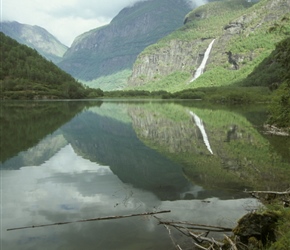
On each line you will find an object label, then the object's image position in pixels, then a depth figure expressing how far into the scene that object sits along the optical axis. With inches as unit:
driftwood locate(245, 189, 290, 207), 518.6
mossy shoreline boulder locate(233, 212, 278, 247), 399.9
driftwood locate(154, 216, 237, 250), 382.6
